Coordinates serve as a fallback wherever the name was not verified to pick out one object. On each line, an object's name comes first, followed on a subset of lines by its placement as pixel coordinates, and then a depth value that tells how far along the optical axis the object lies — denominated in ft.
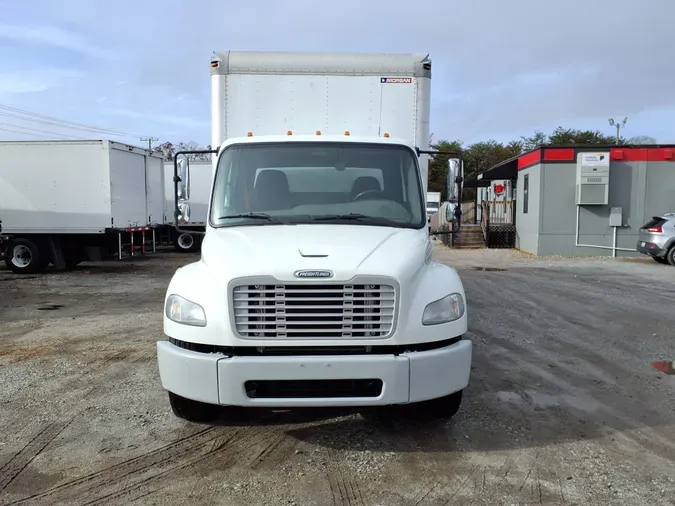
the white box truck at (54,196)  47.39
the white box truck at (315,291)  12.23
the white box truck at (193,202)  62.59
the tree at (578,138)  163.42
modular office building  60.44
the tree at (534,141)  175.11
